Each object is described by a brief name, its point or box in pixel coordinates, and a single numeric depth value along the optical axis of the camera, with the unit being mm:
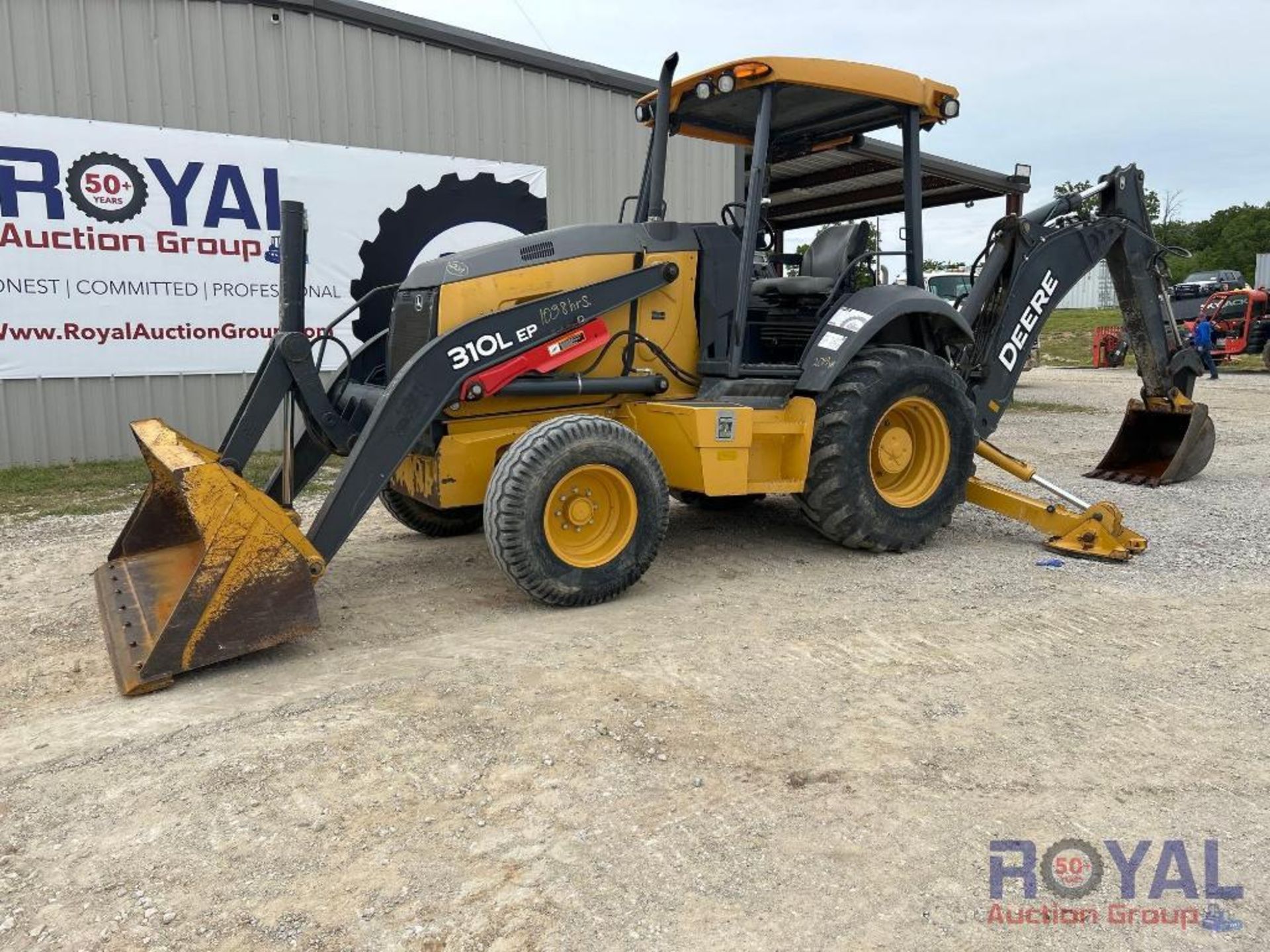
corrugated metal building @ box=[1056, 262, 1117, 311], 47822
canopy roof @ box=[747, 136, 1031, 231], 13102
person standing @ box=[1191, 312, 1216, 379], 20406
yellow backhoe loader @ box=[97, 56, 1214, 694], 4309
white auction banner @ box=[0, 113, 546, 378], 8797
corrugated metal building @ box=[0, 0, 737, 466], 8914
